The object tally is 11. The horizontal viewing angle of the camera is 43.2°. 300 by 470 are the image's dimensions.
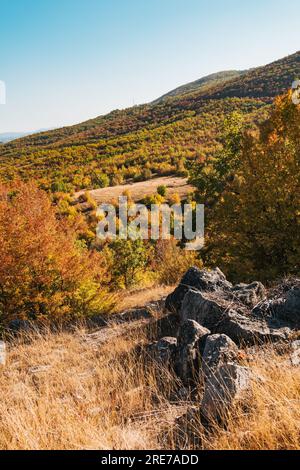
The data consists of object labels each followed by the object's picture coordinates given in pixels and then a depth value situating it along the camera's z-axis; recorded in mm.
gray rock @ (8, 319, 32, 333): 8630
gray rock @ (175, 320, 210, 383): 4688
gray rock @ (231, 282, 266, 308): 6274
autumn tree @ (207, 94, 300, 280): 10648
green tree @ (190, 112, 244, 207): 15188
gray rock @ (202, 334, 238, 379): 4237
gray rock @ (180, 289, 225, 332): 5969
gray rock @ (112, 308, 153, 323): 9352
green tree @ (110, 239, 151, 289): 21891
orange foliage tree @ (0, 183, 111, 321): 10141
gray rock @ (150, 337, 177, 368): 5152
